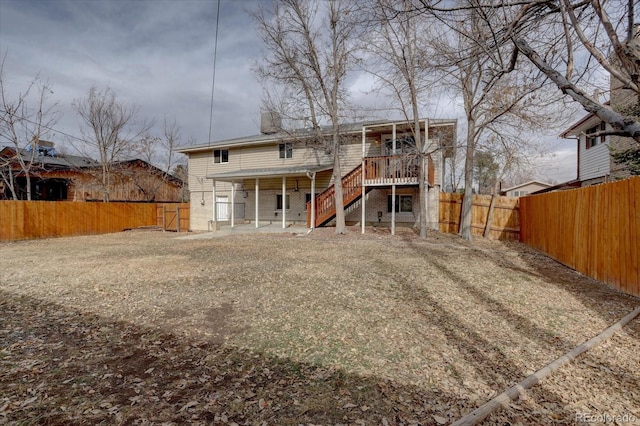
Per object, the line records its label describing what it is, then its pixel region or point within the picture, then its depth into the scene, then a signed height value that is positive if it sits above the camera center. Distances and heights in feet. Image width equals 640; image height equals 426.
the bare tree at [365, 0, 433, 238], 39.55 +16.47
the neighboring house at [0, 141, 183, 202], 76.02 +7.53
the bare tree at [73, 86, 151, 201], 77.71 +18.46
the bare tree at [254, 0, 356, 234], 46.73 +21.42
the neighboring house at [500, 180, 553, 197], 133.28 +9.55
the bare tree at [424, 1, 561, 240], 16.28 +10.24
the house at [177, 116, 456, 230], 47.37 +5.59
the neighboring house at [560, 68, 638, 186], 42.30 +8.75
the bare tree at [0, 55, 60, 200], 53.78 +13.82
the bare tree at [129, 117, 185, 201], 87.81 +12.98
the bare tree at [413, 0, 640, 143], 11.56 +7.77
